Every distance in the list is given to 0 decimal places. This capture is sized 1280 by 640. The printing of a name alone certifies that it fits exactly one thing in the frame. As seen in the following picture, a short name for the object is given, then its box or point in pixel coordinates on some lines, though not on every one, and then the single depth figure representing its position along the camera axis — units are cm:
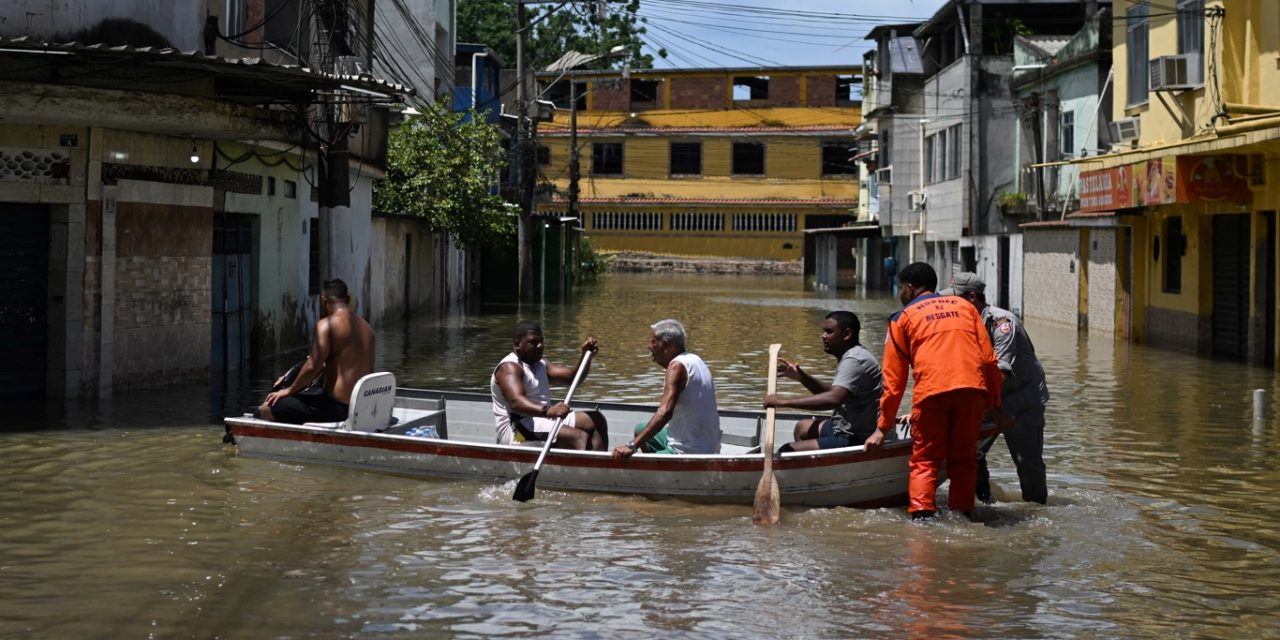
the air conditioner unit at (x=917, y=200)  4718
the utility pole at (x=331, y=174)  1884
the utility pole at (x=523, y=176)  4019
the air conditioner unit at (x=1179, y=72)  2308
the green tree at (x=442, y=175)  3516
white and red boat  1072
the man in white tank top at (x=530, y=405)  1179
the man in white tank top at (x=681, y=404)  1093
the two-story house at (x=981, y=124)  3931
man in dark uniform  1049
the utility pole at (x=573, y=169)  5338
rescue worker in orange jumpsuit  988
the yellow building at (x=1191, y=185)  2109
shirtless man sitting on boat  1282
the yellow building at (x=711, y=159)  7375
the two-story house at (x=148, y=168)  1497
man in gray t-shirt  1070
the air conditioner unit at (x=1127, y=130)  2577
